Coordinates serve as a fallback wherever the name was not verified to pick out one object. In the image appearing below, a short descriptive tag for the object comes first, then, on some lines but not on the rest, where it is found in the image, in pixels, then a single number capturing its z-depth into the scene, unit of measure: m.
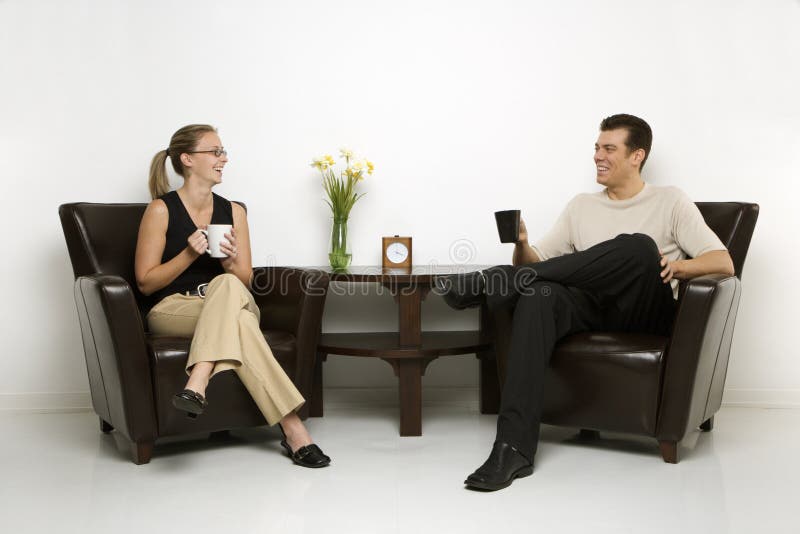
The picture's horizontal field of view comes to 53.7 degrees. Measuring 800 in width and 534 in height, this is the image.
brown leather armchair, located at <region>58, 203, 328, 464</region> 2.54
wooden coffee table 3.02
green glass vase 3.36
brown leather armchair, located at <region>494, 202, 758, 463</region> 2.48
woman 2.58
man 2.50
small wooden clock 3.39
